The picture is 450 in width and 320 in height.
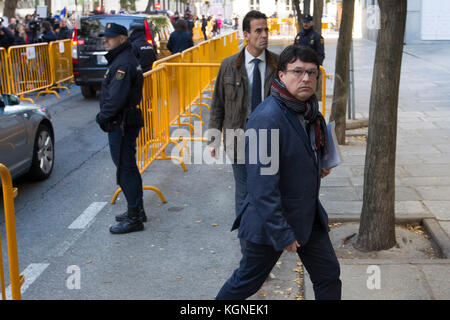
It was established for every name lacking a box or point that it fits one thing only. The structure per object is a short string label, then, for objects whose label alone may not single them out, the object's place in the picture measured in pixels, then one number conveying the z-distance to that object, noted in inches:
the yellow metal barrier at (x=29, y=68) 546.3
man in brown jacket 187.5
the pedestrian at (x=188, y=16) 1463.5
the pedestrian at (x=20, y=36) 706.3
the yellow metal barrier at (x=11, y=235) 135.3
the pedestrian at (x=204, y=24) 1645.7
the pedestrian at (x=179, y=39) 621.9
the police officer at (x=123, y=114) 229.1
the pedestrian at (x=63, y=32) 776.0
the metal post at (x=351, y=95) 449.1
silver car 270.4
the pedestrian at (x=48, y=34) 721.0
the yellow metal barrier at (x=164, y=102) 302.4
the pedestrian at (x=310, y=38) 522.3
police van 565.6
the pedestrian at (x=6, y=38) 653.9
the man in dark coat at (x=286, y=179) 127.0
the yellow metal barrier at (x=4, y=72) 525.7
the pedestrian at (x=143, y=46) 468.2
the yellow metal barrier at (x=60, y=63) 621.1
